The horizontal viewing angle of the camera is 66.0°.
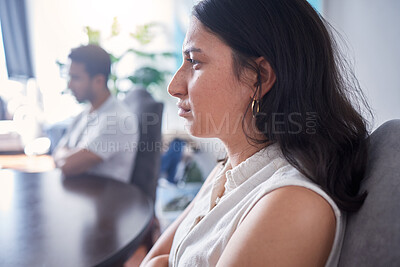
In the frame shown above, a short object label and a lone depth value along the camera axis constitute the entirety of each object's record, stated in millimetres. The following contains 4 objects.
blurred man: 1727
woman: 557
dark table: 819
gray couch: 498
